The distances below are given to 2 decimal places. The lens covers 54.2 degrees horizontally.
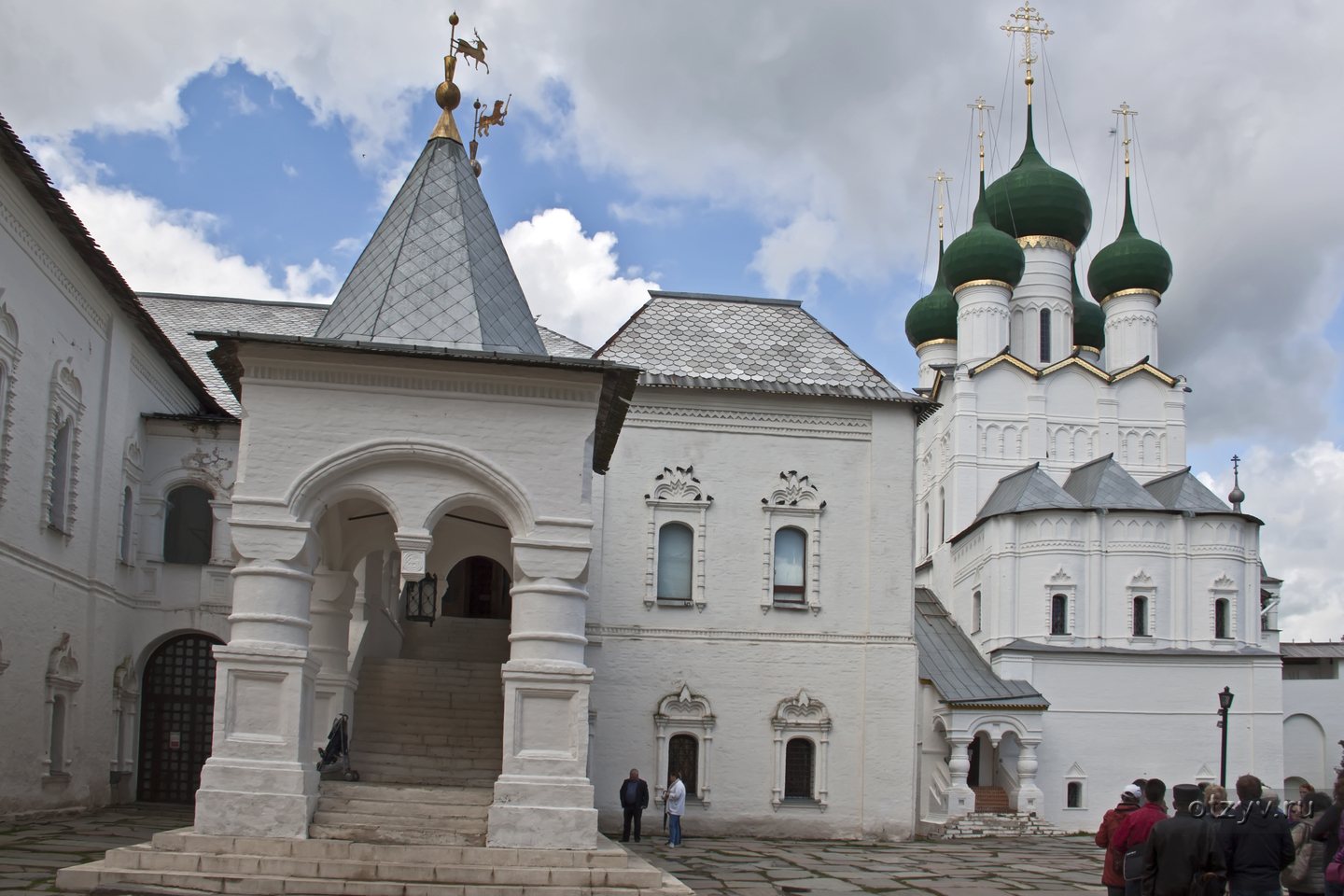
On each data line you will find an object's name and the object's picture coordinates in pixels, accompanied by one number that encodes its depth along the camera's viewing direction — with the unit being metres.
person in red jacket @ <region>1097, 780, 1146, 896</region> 8.34
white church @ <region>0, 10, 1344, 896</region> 10.41
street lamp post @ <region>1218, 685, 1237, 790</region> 20.49
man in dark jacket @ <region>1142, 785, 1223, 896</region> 7.41
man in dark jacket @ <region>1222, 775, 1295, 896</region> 7.55
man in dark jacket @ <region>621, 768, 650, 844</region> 16.44
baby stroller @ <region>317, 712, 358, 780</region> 12.67
